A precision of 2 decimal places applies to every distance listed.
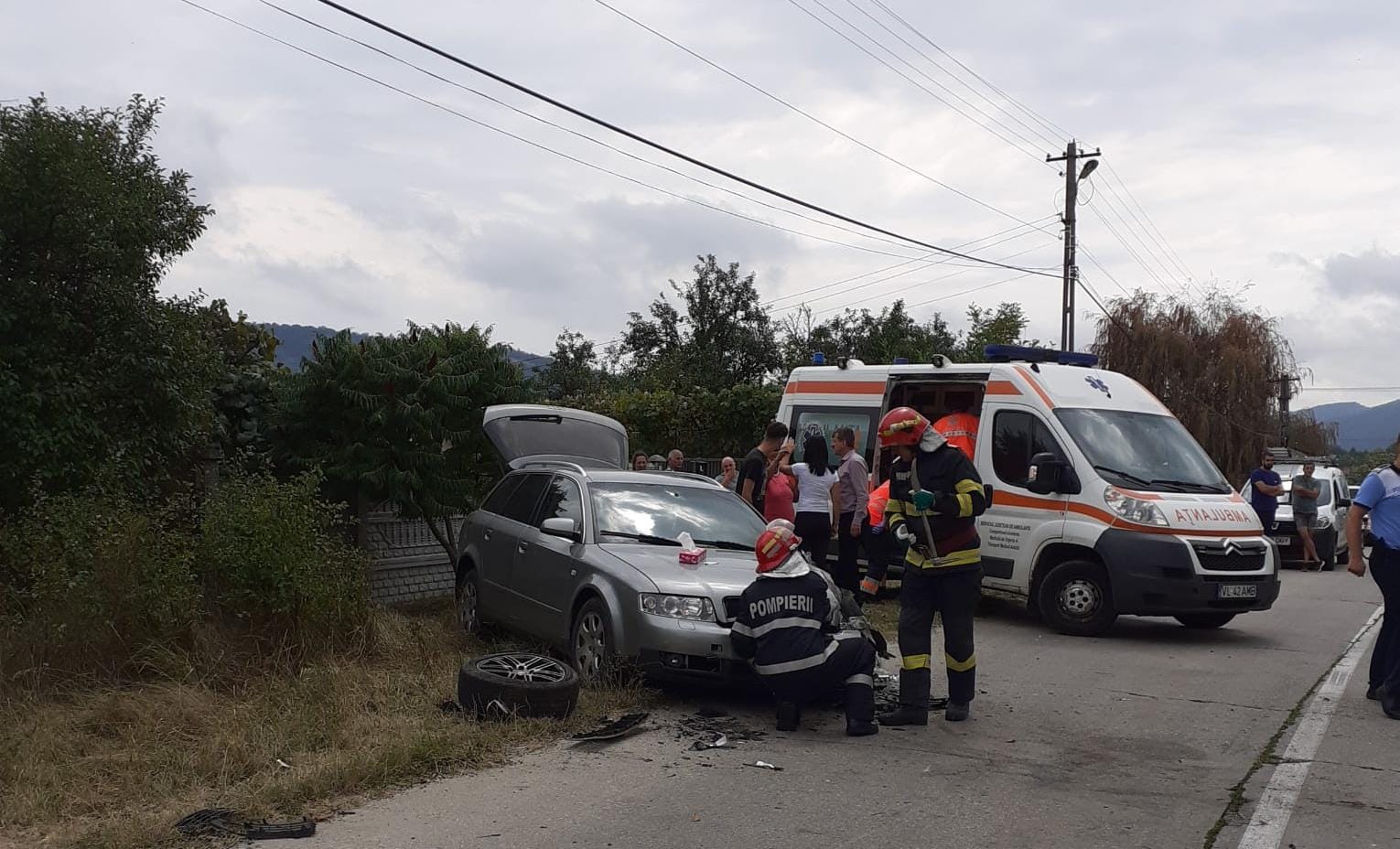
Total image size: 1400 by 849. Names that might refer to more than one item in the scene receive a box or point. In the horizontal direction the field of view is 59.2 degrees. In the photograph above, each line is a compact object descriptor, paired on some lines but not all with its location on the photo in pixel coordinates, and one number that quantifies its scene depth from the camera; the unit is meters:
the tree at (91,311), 8.89
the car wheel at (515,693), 7.05
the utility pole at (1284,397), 38.99
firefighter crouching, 7.04
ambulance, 10.77
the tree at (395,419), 12.57
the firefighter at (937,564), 7.43
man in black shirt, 11.96
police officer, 8.01
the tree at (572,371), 41.34
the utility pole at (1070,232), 28.64
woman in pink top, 11.81
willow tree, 36.53
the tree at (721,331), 42.44
